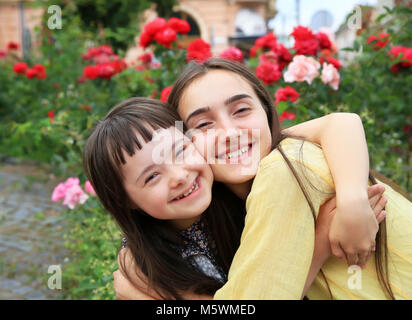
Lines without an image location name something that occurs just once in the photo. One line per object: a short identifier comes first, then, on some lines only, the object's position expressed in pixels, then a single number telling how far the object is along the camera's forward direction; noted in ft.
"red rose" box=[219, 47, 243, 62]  9.60
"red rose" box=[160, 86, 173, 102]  7.08
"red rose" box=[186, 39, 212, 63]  9.80
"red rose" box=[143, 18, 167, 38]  10.12
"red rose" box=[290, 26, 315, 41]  8.66
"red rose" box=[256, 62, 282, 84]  8.56
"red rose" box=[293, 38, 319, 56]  8.68
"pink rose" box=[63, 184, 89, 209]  8.40
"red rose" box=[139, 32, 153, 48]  10.25
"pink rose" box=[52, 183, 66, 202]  8.61
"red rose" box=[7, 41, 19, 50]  21.15
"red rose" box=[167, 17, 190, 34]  10.44
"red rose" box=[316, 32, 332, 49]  8.86
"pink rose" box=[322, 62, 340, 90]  8.16
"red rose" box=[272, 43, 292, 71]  9.04
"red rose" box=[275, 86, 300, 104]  7.84
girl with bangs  4.45
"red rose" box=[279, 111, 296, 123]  7.91
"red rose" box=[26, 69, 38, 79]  15.62
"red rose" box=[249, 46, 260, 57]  12.52
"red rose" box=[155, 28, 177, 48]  10.05
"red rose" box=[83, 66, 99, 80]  11.53
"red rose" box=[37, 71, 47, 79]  16.00
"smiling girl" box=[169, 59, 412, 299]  3.43
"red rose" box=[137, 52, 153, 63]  12.44
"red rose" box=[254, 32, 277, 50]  10.09
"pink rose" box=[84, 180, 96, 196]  8.11
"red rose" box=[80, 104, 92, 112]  10.94
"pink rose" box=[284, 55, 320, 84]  7.96
